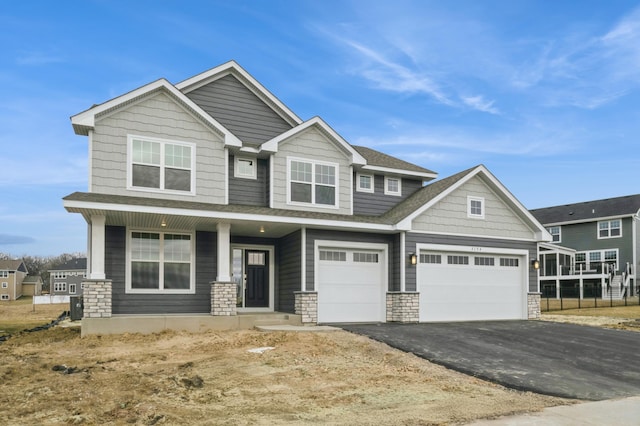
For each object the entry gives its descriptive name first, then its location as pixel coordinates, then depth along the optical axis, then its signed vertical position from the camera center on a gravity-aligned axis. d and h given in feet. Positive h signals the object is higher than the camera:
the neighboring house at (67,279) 242.99 -17.44
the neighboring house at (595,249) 119.34 -1.58
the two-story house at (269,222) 47.44 +2.13
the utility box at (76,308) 52.76 -6.94
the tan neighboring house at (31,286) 275.59 -23.59
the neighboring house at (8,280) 248.93 -18.38
